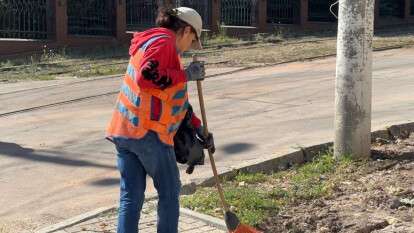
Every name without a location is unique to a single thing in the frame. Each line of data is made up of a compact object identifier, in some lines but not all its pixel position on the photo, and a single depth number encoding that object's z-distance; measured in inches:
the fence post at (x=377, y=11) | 1130.0
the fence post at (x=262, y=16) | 988.6
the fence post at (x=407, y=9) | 1163.3
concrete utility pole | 277.1
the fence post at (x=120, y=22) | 882.8
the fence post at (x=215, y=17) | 951.0
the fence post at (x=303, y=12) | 1037.2
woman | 167.9
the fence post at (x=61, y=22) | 828.0
